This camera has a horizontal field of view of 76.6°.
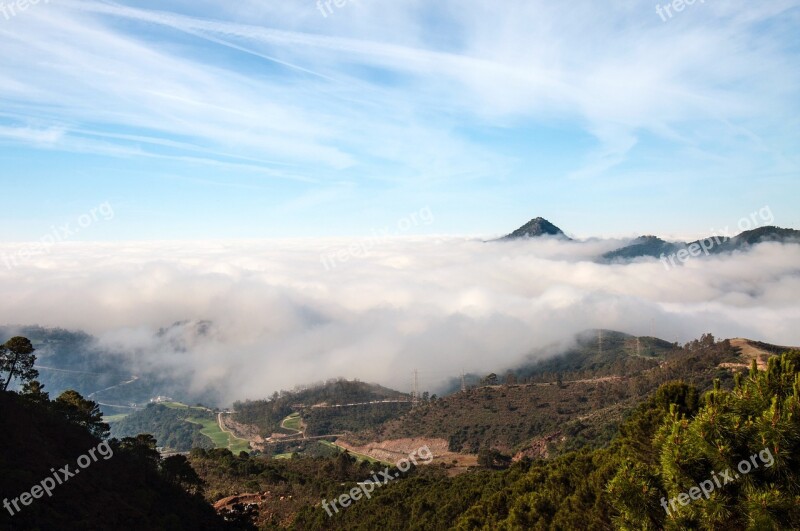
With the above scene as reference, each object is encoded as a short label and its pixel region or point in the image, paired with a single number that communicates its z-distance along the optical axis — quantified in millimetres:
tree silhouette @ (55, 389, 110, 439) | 53438
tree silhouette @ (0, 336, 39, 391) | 48875
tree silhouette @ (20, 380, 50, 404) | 49344
